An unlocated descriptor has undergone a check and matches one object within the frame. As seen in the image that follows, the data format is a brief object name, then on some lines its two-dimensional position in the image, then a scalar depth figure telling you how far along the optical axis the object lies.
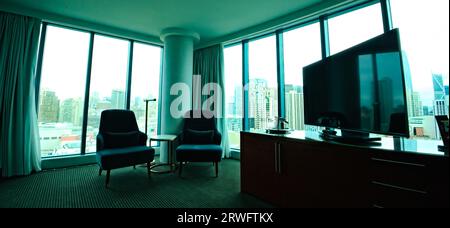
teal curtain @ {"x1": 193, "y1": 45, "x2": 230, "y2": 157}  3.88
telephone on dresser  1.98
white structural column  3.56
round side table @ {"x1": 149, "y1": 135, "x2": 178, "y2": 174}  2.85
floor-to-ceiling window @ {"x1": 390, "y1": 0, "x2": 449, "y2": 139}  1.82
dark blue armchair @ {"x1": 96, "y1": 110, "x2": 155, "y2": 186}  2.27
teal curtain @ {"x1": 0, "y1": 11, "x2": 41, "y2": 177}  2.60
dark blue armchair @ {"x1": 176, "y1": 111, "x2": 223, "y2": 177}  2.68
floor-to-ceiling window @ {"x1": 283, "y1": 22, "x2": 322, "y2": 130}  2.92
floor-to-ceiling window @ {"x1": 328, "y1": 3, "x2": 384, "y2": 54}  2.37
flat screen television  1.17
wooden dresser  0.97
